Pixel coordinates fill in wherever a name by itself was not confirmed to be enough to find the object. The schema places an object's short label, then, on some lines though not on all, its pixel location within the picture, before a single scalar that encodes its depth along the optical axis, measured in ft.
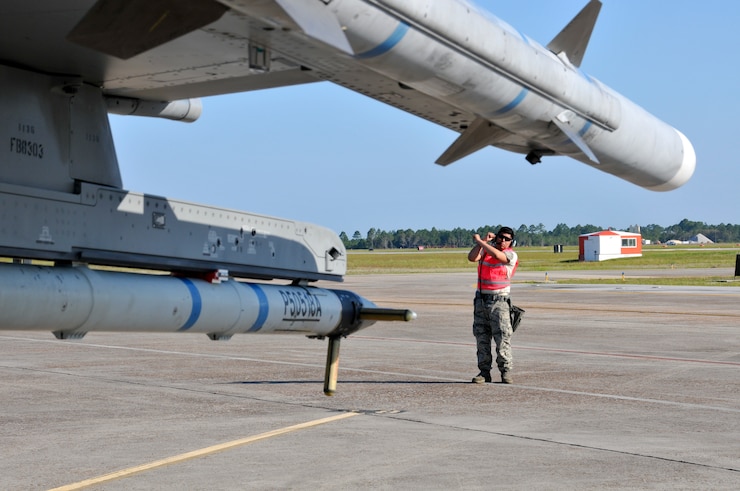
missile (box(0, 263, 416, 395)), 29.04
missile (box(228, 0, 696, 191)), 25.23
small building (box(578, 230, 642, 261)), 273.54
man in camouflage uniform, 43.16
